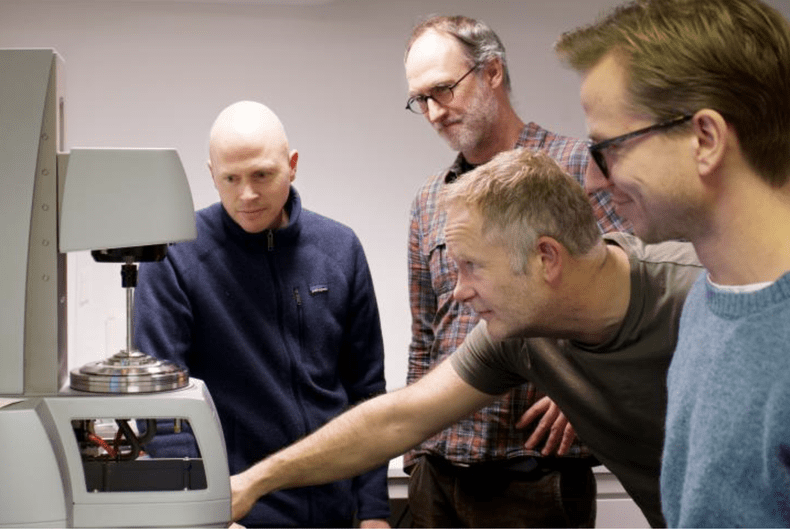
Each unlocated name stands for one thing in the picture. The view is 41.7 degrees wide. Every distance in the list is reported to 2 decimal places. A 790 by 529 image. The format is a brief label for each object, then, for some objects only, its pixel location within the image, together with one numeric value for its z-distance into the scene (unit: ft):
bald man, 7.14
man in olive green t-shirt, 5.41
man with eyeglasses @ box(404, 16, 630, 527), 7.22
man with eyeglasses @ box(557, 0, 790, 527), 3.19
